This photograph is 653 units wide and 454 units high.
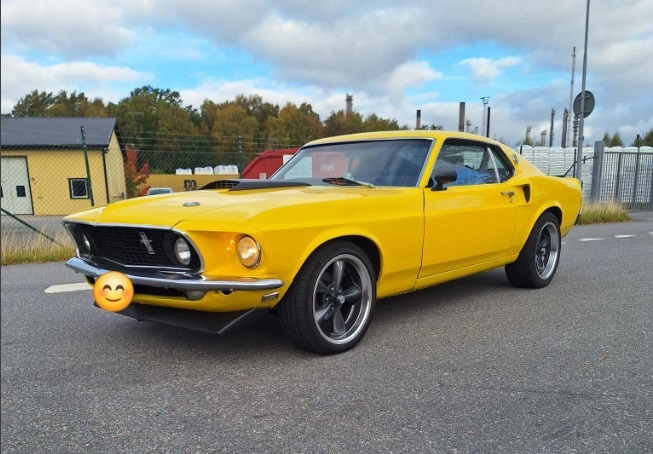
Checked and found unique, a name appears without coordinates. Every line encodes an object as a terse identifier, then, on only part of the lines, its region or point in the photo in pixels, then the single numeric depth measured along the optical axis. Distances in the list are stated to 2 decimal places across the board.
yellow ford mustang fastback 2.55
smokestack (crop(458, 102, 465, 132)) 31.31
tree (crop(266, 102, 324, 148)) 53.41
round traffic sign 12.23
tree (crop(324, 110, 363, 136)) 56.46
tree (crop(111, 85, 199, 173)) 54.25
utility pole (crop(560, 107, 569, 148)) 41.03
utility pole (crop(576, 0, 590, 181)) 12.38
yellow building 22.00
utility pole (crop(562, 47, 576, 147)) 35.29
